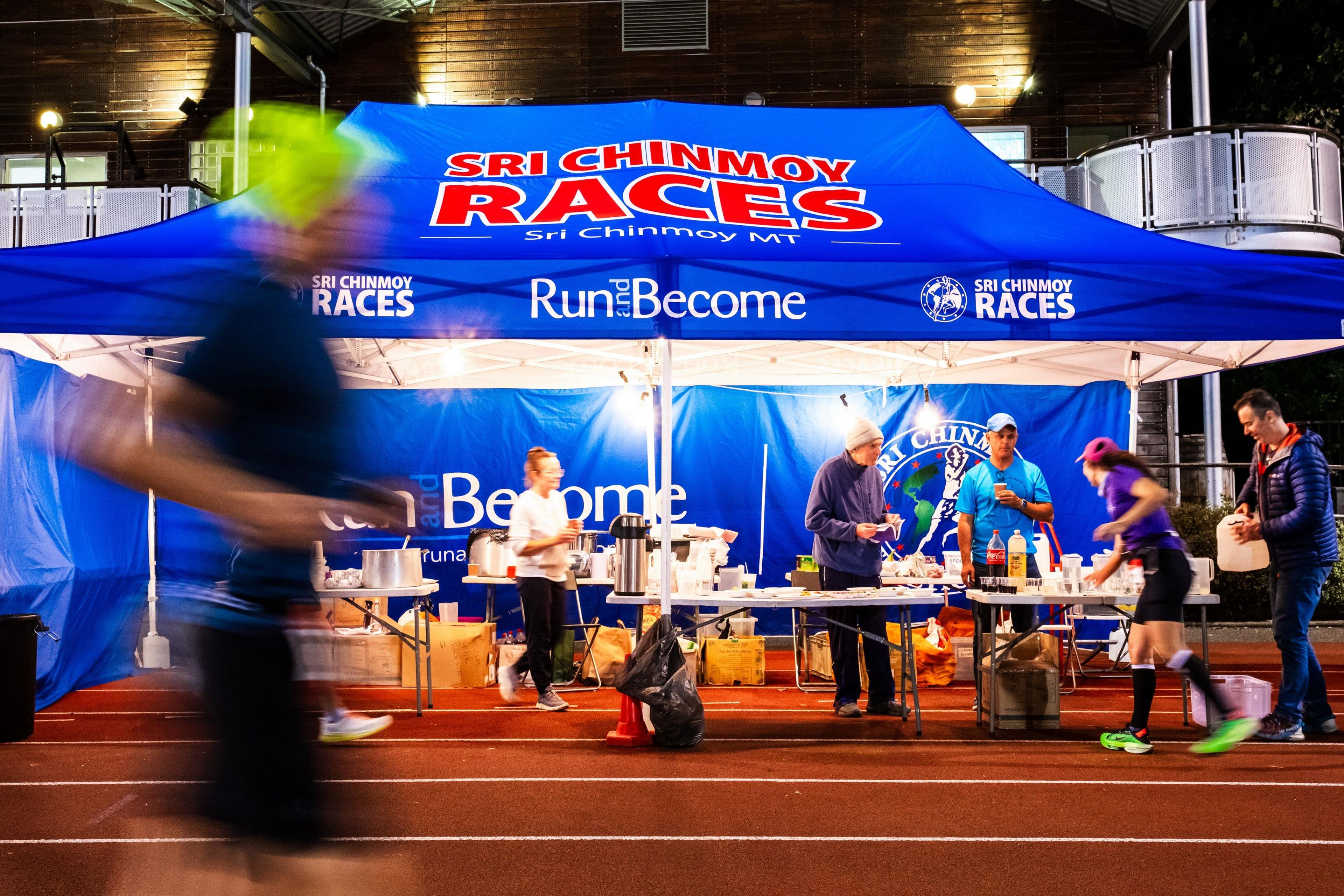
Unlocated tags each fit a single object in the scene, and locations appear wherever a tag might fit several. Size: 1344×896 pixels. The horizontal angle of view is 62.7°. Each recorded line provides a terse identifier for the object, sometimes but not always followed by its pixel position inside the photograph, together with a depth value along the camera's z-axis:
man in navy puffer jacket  6.44
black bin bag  6.45
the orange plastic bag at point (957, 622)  9.62
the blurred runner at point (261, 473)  2.06
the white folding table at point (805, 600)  6.73
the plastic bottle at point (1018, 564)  6.94
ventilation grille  14.57
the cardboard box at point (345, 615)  9.70
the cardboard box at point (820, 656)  9.37
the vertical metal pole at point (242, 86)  12.57
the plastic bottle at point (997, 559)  7.49
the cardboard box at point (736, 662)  9.44
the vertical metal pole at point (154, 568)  9.48
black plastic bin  6.60
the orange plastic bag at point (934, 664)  9.10
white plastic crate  6.95
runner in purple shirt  5.85
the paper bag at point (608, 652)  9.38
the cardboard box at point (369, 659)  9.17
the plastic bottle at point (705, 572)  7.32
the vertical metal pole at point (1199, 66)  13.35
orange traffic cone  6.57
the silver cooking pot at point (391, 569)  7.74
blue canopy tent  6.32
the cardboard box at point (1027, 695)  7.04
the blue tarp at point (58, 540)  7.63
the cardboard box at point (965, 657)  9.47
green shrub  12.64
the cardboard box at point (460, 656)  8.98
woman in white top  7.63
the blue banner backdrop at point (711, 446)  10.80
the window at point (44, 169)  15.13
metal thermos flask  7.00
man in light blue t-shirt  7.93
